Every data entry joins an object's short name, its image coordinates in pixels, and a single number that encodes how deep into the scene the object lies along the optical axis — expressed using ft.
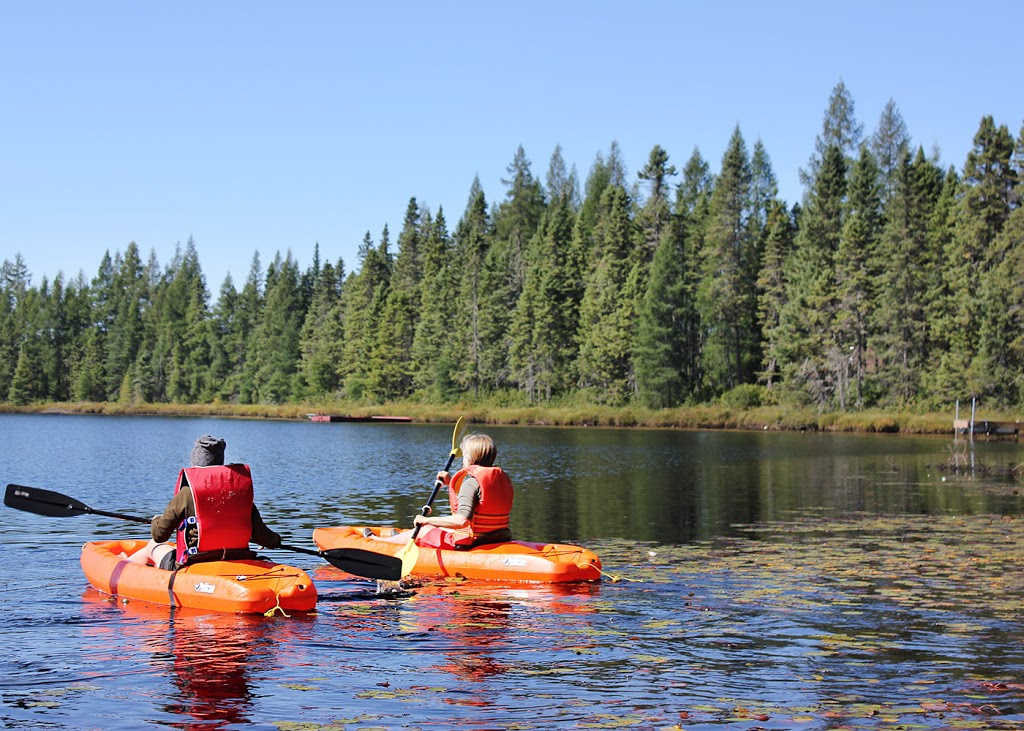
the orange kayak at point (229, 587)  35.88
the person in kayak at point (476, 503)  43.75
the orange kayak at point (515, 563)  42.91
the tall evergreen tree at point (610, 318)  252.62
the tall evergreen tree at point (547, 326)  269.64
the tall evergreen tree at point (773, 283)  243.19
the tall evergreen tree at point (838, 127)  286.05
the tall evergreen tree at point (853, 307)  217.97
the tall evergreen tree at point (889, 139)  288.10
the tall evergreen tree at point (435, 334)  294.87
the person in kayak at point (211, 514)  35.94
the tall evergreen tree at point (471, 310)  290.56
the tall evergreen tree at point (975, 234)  194.80
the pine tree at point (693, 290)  257.14
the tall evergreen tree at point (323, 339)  341.82
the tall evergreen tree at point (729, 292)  253.24
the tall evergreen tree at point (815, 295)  223.92
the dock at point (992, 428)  170.91
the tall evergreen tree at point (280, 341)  356.59
